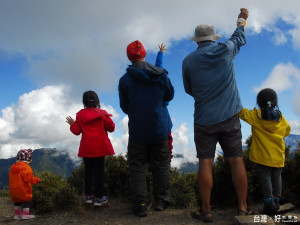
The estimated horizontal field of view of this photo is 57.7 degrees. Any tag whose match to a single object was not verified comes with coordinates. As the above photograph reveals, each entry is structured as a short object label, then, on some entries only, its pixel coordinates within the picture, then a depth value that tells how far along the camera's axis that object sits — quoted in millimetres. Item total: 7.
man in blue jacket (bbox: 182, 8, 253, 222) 3799
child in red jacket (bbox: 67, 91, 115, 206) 4895
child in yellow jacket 4152
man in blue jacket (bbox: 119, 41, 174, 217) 4312
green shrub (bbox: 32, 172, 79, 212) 5254
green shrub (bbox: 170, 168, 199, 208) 5268
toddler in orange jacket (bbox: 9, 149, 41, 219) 5223
